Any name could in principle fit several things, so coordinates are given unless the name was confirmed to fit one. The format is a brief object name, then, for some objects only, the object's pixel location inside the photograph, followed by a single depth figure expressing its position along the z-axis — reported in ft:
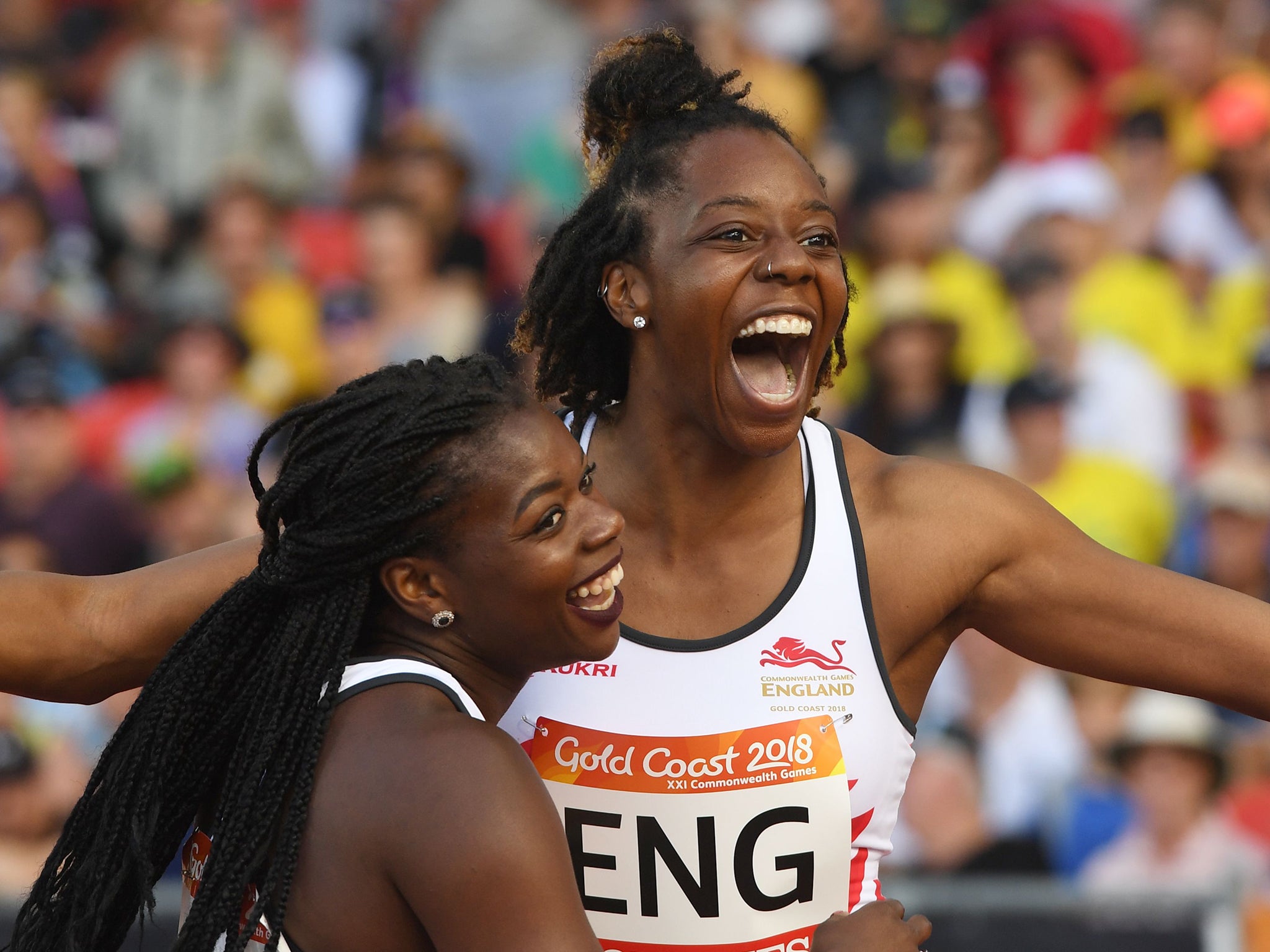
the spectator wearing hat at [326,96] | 56.95
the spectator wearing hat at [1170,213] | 44.73
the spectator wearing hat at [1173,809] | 34.42
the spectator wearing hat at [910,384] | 42.63
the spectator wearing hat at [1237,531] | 38.01
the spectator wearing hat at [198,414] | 45.62
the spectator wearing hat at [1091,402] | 41.63
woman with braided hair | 14.75
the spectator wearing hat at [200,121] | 54.44
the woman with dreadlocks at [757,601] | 18.61
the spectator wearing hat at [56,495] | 44.09
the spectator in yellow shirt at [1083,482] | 39.96
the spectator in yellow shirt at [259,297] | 48.32
